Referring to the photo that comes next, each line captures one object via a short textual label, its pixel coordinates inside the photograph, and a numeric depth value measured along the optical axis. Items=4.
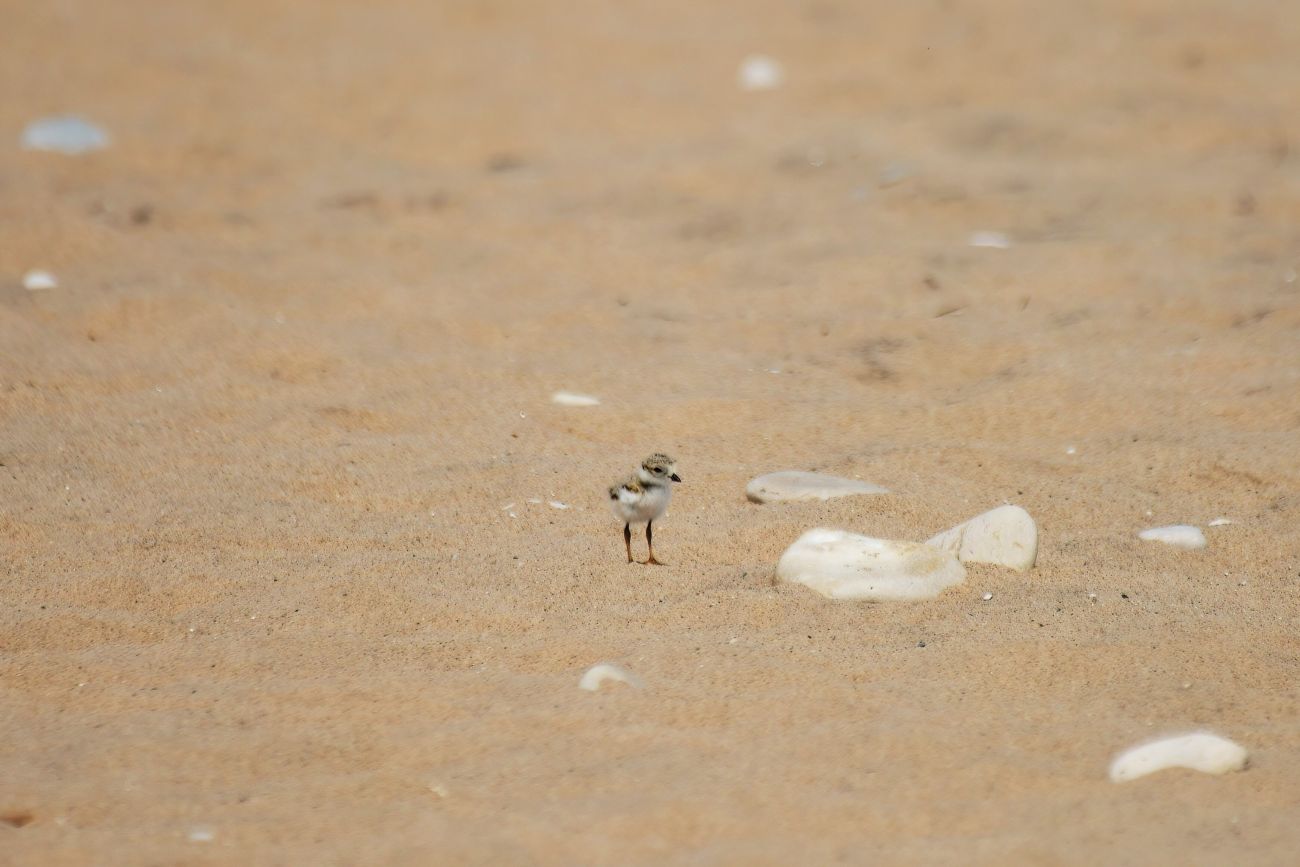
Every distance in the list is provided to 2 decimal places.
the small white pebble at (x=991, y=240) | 14.88
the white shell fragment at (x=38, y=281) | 13.68
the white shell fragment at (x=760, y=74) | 19.47
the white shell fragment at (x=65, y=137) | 17.27
